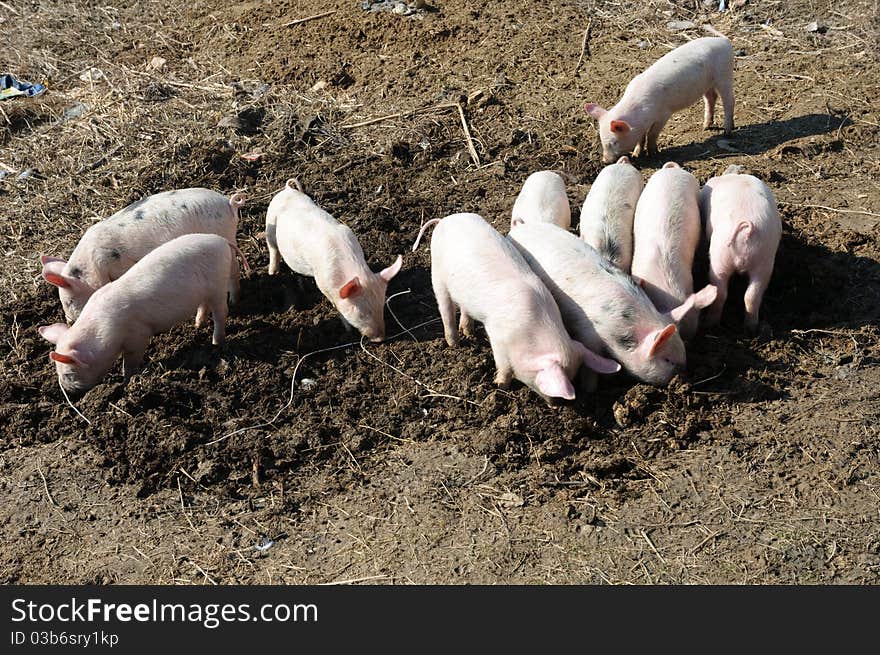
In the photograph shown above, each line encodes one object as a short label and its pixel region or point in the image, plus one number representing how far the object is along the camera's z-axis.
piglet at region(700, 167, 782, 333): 5.59
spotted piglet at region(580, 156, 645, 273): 5.85
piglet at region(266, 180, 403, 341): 5.79
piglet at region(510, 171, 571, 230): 6.34
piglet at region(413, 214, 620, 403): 5.07
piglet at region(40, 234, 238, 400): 5.52
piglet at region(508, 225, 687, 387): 5.19
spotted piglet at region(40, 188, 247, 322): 6.03
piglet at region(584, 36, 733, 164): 7.68
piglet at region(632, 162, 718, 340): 5.49
